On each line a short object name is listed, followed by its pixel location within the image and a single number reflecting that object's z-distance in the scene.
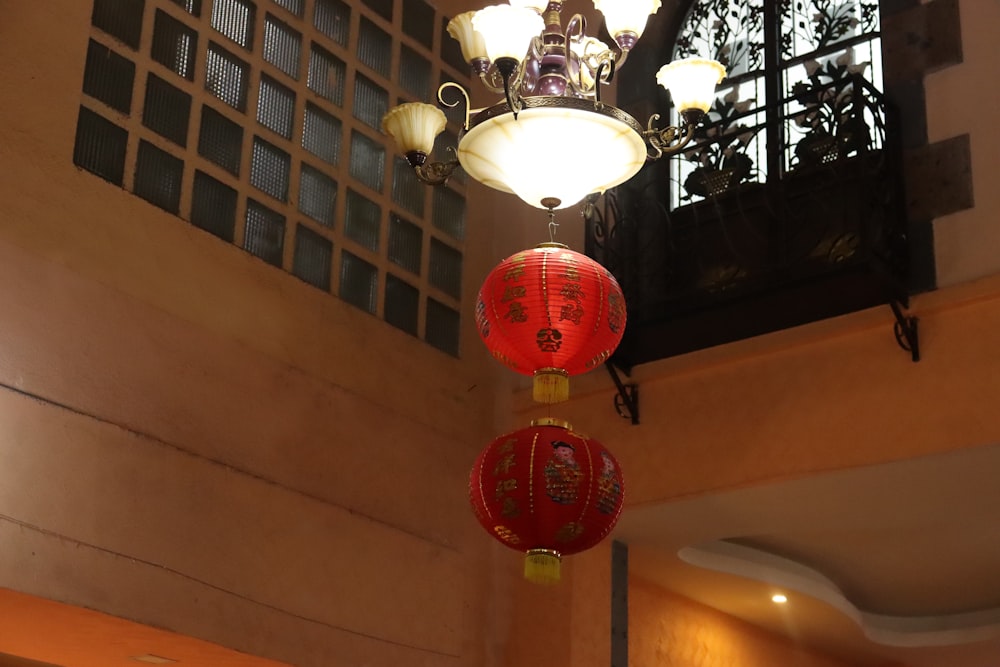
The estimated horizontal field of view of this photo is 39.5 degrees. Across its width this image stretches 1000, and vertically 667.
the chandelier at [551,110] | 4.54
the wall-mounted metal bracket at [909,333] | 6.27
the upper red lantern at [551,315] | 5.02
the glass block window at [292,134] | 6.20
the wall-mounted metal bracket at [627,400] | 7.04
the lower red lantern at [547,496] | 4.97
